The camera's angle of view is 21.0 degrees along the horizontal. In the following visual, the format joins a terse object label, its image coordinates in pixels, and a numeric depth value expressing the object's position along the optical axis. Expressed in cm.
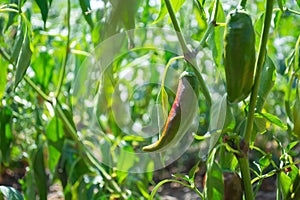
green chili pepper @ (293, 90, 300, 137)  141
